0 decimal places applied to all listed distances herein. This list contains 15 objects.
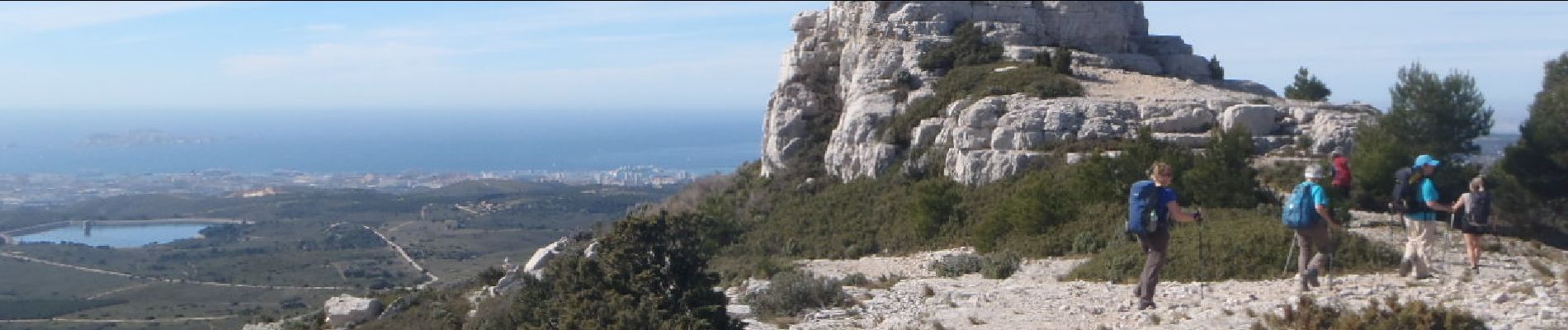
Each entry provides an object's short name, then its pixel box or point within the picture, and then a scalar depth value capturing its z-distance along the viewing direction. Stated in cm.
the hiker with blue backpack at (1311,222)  986
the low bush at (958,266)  1781
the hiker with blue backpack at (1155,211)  974
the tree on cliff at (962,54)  3183
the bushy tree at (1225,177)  1864
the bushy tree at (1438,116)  2195
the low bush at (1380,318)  854
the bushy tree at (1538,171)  1914
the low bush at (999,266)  1700
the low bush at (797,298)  1350
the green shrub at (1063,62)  2938
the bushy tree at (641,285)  1129
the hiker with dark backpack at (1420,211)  1044
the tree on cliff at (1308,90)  3453
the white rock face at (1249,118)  2345
